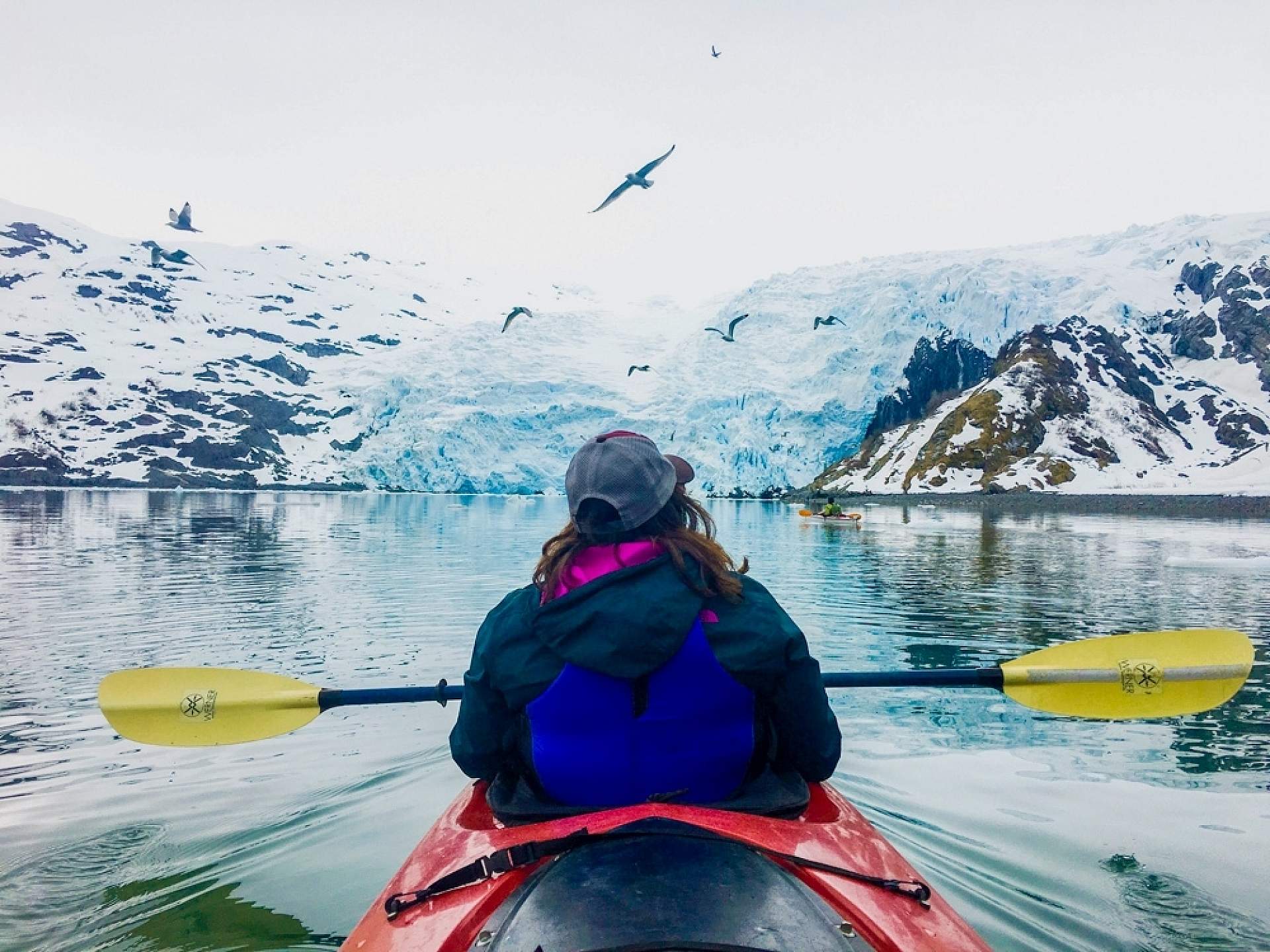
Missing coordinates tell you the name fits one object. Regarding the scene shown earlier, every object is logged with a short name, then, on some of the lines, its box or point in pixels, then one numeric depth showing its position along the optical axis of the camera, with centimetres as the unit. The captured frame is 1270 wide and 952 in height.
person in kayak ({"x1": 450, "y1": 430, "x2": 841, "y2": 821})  207
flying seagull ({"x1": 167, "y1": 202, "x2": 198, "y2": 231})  2034
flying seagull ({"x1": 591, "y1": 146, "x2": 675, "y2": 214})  1325
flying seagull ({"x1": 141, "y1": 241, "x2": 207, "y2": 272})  3146
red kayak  161
